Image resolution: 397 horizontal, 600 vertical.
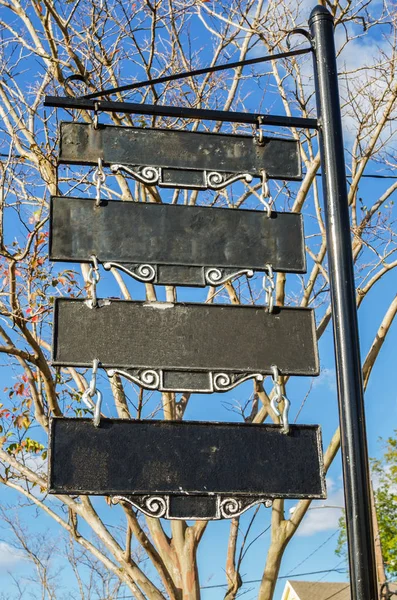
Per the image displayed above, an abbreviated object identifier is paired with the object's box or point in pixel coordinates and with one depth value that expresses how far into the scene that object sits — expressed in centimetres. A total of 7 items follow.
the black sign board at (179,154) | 261
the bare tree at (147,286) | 762
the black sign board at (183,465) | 212
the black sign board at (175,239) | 243
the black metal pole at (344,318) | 215
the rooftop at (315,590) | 2738
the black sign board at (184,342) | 228
